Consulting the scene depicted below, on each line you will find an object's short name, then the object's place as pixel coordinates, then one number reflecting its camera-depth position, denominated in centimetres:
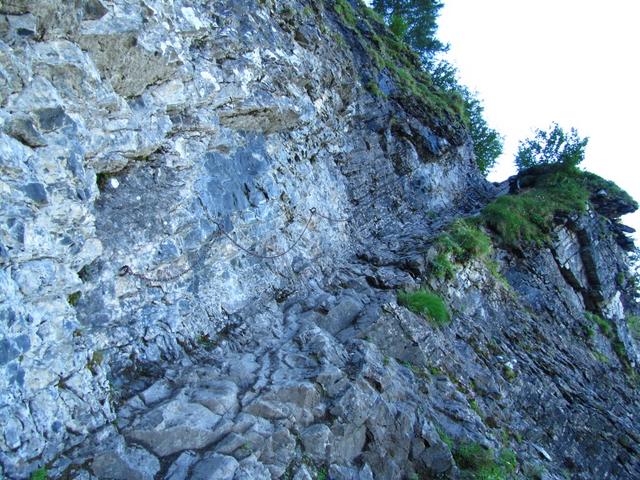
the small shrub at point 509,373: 866
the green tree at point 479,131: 2411
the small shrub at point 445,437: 603
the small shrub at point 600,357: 1280
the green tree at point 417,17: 2352
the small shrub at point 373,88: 1384
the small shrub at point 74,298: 525
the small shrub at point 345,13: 1492
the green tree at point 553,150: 1839
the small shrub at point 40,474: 391
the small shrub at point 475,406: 719
